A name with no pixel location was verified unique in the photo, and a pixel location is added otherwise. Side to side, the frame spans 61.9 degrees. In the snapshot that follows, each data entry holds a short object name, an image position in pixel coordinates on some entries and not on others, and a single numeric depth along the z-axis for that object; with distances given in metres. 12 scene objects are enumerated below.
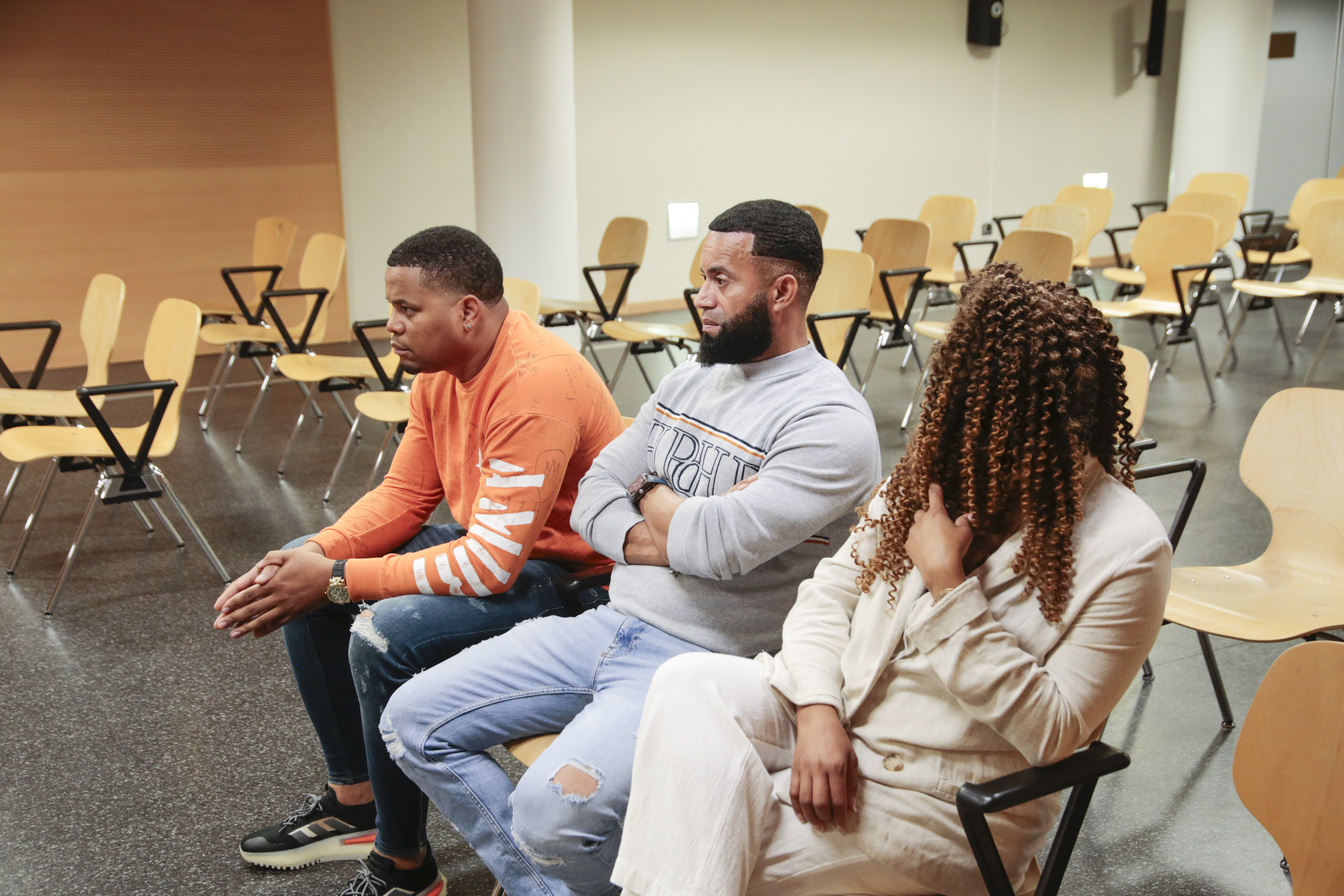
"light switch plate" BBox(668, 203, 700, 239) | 8.64
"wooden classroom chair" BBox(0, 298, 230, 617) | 3.35
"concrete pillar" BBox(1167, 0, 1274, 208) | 9.67
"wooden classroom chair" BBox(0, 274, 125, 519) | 3.88
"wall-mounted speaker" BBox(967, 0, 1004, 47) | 9.74
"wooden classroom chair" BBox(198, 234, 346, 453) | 4.88
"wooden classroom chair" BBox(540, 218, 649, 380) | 5.48
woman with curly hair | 1.26
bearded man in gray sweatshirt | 1.55
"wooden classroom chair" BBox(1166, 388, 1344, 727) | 2.24
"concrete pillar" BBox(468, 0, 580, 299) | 5.84
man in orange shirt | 1.88
